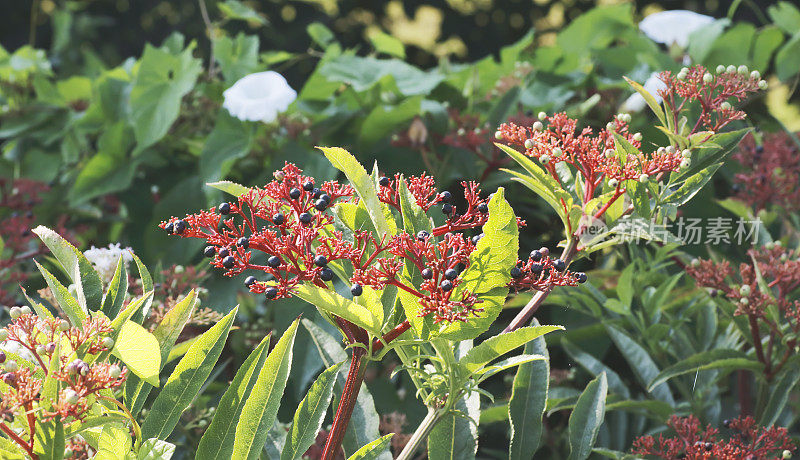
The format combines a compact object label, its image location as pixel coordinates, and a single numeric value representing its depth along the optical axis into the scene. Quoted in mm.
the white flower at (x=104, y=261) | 1430
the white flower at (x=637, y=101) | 1797
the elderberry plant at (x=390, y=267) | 1192
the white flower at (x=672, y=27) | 2137
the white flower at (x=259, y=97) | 1792
